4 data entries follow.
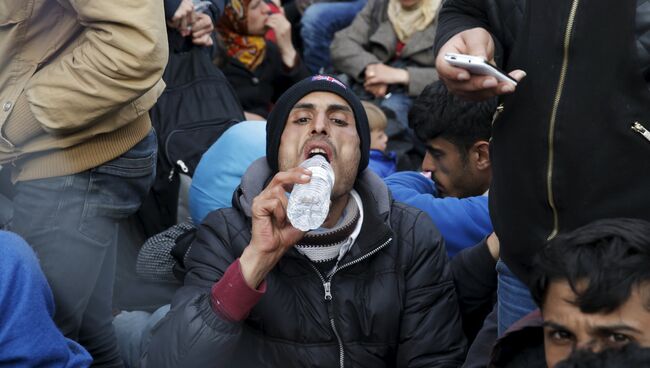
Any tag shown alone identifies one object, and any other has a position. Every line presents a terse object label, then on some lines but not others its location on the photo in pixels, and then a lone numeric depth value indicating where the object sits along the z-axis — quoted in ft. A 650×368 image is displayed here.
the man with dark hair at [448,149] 11.81
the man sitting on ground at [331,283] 8.80
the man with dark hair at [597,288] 6.43
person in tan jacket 8.62
